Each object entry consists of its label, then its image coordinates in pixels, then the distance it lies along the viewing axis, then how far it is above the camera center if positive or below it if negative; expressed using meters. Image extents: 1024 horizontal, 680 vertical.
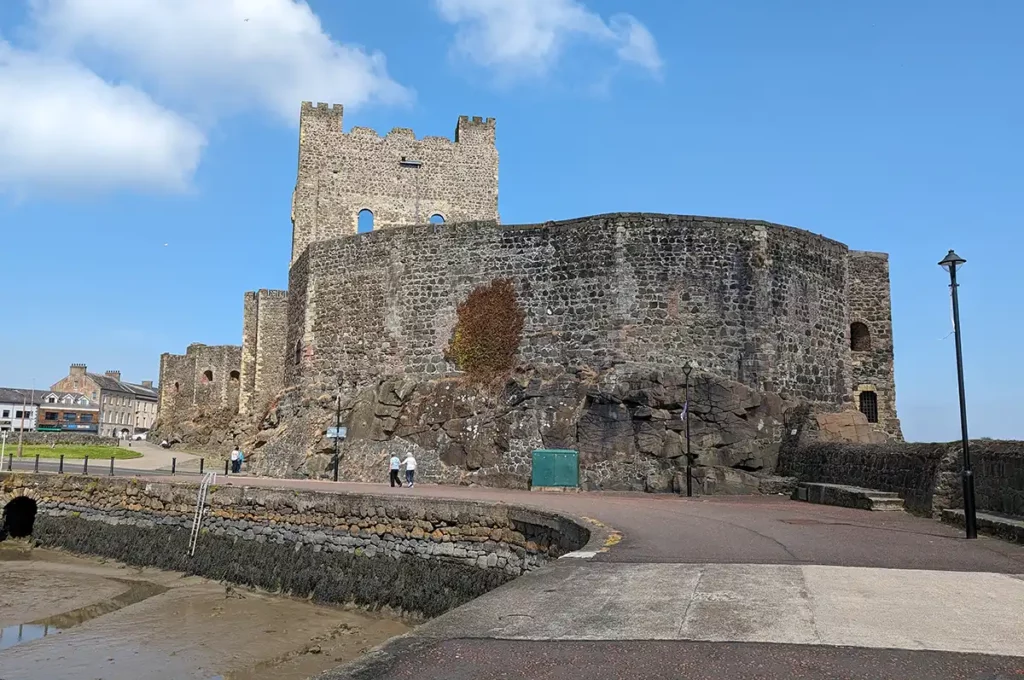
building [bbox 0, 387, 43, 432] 95.25 +3.18
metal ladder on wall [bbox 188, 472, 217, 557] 19.88 -1.94
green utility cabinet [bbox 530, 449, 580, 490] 21.08 -0.81
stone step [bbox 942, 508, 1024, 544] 10.59 -1.16
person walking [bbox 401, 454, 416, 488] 21.83 -0.87
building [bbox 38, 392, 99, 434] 98.31 +2.53
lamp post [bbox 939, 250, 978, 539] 11.26 +0.14
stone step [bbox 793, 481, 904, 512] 15.47 -1.16
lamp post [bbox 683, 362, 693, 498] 20.08 +0.63
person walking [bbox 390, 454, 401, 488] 22.12 -0.88
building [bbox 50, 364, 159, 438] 105.62 +5.08
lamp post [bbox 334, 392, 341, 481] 24.33 +0.22
